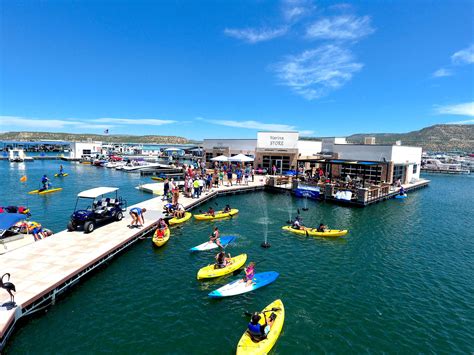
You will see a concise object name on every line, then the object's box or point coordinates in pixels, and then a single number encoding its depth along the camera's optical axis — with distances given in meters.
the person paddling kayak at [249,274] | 14.76
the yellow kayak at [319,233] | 23.44
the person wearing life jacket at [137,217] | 22.20
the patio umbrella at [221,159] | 51.98
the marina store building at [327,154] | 46.19
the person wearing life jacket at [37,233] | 19.02
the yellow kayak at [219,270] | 15.84
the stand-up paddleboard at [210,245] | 19.71
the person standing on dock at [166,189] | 32.65
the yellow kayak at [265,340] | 10.24
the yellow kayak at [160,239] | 20.23
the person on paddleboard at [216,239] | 20.12
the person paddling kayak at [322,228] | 23.73
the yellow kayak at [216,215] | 27.52
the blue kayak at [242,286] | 13.91
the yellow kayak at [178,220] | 25.40
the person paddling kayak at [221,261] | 16.50
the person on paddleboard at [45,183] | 39.28
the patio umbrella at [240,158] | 51.44
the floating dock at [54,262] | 11.84
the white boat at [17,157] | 88.62
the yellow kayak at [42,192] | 38.34
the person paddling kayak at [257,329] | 10.62
